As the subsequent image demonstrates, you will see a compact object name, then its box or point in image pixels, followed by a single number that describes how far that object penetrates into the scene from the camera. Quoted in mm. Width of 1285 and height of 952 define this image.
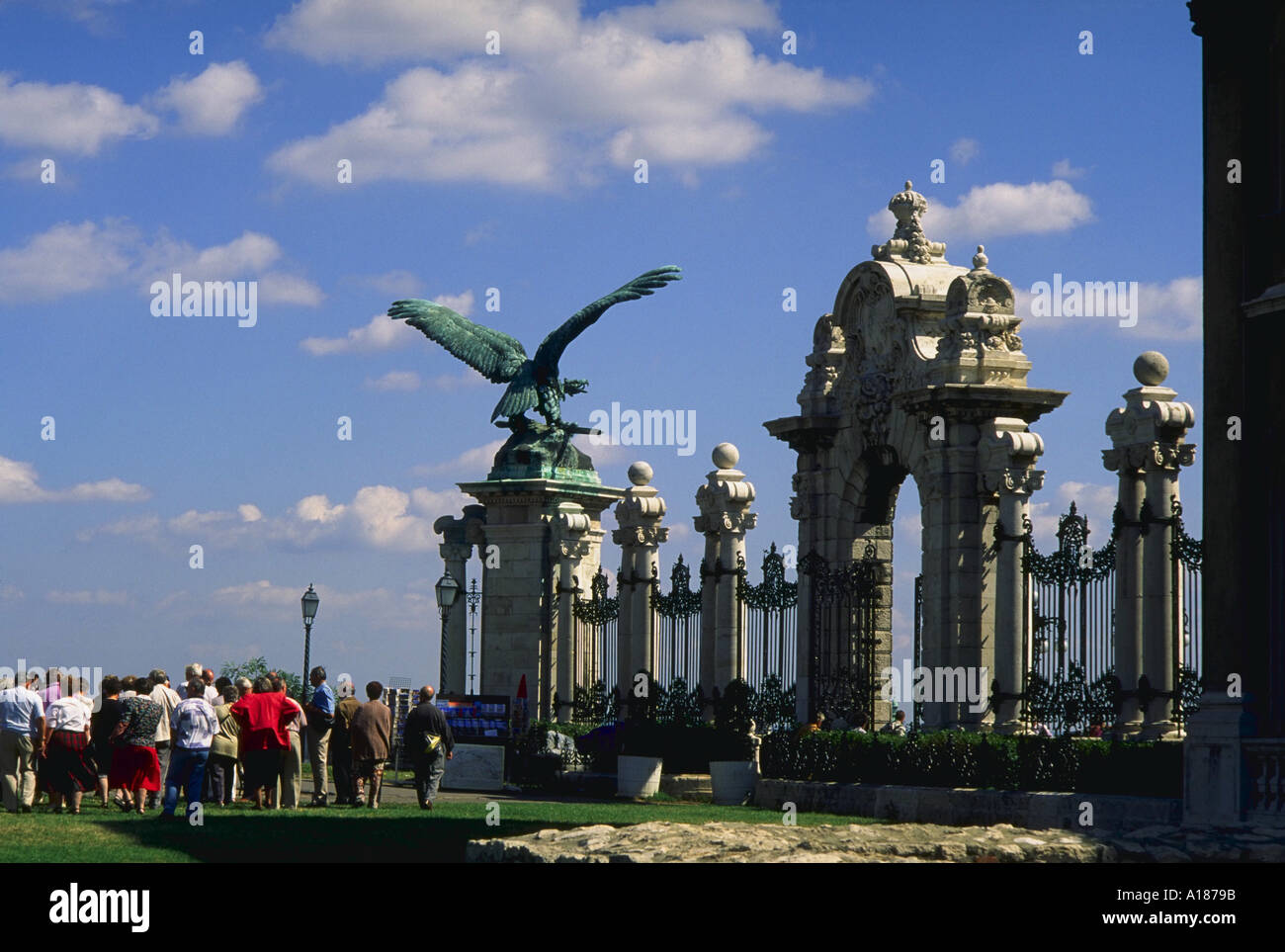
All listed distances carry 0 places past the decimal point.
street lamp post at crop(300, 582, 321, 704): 33500
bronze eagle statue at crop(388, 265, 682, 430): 33375
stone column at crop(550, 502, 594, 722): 32781
